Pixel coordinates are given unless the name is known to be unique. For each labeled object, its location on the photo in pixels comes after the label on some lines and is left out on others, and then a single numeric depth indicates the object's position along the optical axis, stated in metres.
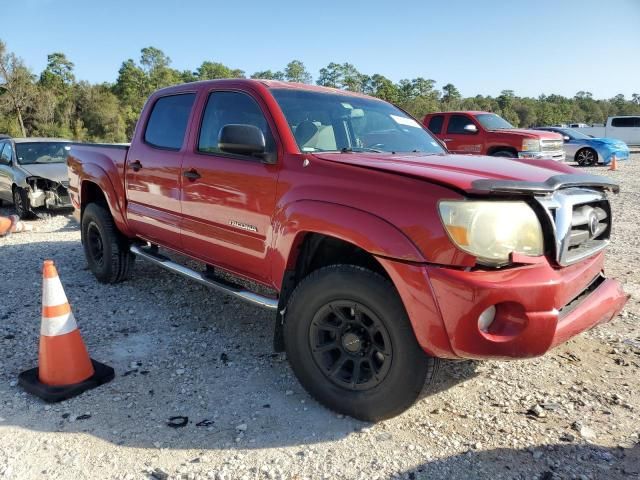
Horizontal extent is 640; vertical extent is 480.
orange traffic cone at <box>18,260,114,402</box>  3.07
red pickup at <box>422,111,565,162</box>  11.57
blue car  18.36
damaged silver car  9.12
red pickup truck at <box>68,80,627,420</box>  2.30
